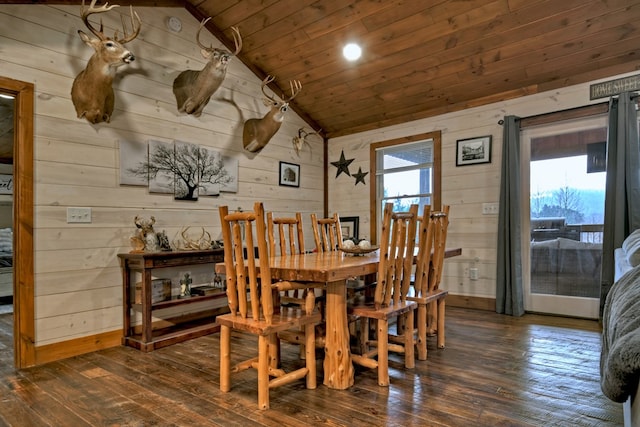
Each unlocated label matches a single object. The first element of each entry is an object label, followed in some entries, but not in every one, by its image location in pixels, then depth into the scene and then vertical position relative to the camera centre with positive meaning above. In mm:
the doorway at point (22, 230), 2676 -135
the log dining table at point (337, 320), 2141 -644
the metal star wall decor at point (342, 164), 5418 +679
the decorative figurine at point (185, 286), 3551 -717
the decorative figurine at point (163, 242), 3338 -279
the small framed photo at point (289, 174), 4883 +486
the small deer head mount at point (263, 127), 4328 +983
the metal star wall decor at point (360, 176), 5252 +497
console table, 3041 -789
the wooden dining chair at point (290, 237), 2814 -215
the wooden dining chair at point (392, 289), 2250 -495
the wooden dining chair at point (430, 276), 2658 -487
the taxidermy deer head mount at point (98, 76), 2865 +1063
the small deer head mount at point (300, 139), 5102 +985
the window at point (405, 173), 4617 +504
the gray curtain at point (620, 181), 3250 +261
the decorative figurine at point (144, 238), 3240 -233
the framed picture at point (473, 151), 4184 +687
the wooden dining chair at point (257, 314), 1974 -592
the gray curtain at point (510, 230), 3861 -195
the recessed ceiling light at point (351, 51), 3867 +1666
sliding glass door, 3641 -29
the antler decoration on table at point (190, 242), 3564 -300
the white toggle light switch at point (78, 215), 2949 -31
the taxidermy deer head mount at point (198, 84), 3564 +1235
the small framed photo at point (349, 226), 5320 -209
